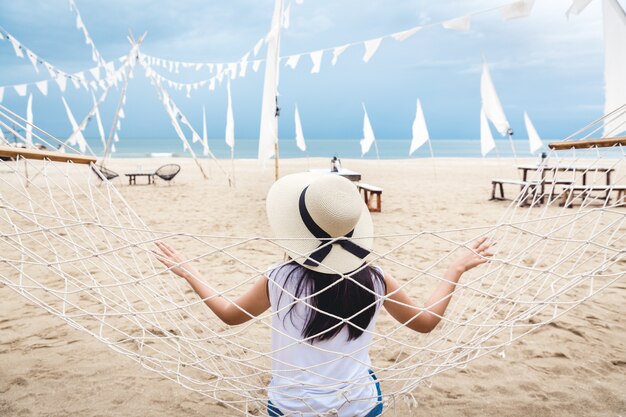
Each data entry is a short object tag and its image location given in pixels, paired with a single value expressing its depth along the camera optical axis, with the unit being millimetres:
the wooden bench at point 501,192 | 5856
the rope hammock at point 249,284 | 1139
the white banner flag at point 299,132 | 10243
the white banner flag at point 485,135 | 9766
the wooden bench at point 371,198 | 5221
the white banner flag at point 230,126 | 8486
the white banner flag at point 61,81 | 7926
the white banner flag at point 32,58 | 6700
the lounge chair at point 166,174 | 8055
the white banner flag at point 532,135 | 10798
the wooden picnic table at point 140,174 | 8176
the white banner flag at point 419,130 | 9352
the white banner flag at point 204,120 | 10264
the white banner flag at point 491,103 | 8453
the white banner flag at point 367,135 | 10930
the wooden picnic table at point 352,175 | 5536
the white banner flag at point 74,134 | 7584
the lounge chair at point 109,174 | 7495
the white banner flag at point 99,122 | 12250
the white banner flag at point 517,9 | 3512
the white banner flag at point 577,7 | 2920
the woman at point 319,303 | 907
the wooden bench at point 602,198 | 5802
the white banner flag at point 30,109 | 10273
